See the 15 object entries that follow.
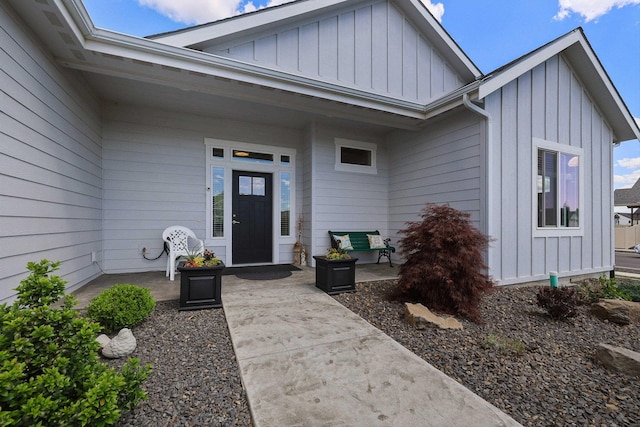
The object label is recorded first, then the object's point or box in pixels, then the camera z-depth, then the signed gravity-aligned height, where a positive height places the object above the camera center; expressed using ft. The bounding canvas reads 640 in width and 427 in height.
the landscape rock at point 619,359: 6.84 -3.71
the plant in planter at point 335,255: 12.80 -1.98
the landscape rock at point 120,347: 6.91 -3.37
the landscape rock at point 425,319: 9.15 -3.57
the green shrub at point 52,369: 3.51 -2.19
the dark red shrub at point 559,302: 10.27 -3.34
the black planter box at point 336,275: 12.37 -2.80
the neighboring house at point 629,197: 53.77 +3.49
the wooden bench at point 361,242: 18.53 -2.03
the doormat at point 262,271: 15.10 -3.43
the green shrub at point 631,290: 12.78 -3.76
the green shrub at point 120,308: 7.85 -2.75
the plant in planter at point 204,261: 10.52 -1.86
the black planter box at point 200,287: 10.07 -2.73
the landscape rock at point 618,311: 10.52 -3.77
